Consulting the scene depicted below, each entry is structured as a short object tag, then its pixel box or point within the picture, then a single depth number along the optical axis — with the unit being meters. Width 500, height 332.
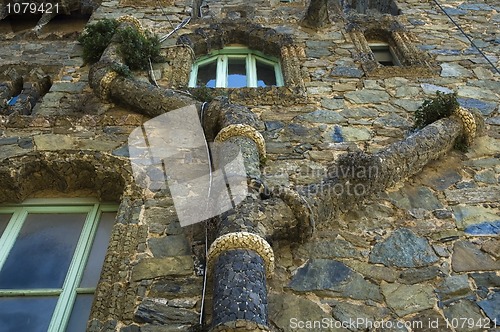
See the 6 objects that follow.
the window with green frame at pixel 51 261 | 3.30
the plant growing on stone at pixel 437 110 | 4.82
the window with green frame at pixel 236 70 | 5.98
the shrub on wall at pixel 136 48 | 5.73
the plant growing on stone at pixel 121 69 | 5.29
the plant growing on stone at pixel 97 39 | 5.96
